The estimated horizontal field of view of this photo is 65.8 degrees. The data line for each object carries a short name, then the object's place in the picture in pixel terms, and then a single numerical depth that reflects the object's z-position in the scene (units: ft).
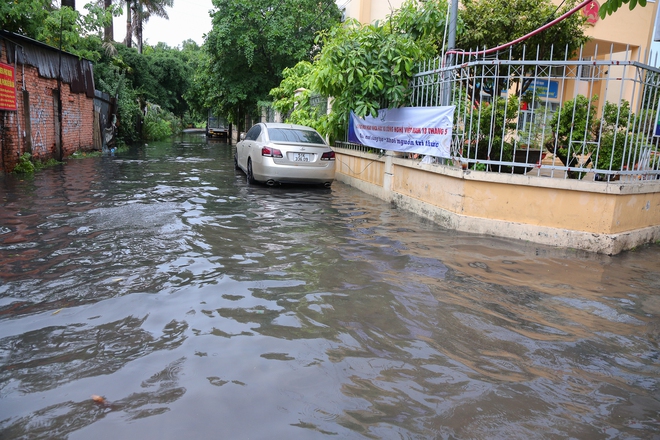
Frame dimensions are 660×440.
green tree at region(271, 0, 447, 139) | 31.86
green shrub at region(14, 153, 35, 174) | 41.15
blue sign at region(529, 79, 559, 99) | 55.53
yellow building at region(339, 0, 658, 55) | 51.90
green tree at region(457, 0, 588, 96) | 39.04
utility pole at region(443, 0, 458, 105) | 27.84
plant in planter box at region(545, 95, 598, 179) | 24.44
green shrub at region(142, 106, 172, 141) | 100.89
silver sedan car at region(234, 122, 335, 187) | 36.60
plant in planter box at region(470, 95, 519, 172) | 26.91
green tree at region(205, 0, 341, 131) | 75.97
